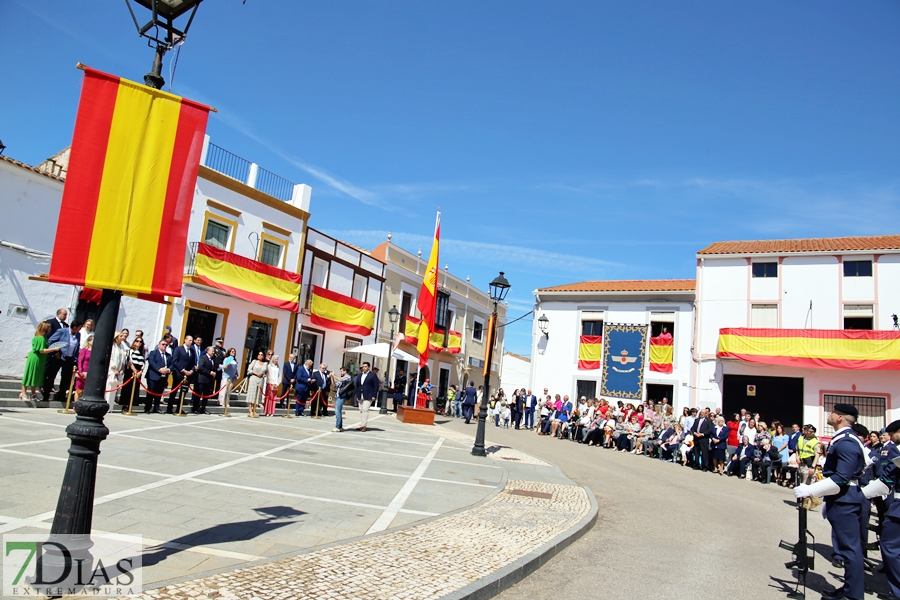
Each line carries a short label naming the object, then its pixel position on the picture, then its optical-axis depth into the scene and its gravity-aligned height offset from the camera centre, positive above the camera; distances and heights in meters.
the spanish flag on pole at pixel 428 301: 19.41 +2.62
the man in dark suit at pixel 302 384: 18.30 -0.43
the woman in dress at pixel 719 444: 16.80 -1.07
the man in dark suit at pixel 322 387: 18.68 -0.49
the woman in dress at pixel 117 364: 12.33 -0.23
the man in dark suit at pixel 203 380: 14.95 -0.49
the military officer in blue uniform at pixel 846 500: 5.41 -0.76
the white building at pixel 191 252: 15.82 +2.87
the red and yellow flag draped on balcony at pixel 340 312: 25.17 +2.64
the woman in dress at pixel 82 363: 11.97 -0.26
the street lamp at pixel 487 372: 13.20 +0.31
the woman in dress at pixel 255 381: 16.20 -0.42
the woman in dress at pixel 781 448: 15.78 -0.97
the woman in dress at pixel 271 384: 17.08 -0.50
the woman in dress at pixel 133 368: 12.98 -0.29
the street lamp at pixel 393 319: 24.23 +2.36
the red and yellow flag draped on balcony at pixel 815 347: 22.61 +2.61
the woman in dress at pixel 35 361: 11.77 -0.29
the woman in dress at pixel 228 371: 15.85 -0.20
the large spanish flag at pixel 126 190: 4.22 +1.19
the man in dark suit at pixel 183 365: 14.27 -0.14
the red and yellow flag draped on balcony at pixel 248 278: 20.06 +3.06
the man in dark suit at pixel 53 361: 12.34 -0.28
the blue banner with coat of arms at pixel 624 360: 28.88 +1.83
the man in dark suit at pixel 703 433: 16.91 -0.81
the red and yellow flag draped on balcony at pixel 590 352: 30.14 +2.17
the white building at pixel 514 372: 49.22 +1.36
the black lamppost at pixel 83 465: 3.79 -0.73
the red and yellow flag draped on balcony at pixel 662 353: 28.16 +2.24
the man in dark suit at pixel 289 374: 18.03 -0.18
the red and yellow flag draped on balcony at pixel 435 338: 31.52 +2.39
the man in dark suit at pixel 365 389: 15.53 -0.37
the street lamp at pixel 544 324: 31.58 +3.47
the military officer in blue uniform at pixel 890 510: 5.66 -0.86
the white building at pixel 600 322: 28.09 +3.75
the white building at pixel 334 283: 25.41 +4.05
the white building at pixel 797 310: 23.59 +4.27
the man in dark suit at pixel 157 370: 13.69 -0.31
